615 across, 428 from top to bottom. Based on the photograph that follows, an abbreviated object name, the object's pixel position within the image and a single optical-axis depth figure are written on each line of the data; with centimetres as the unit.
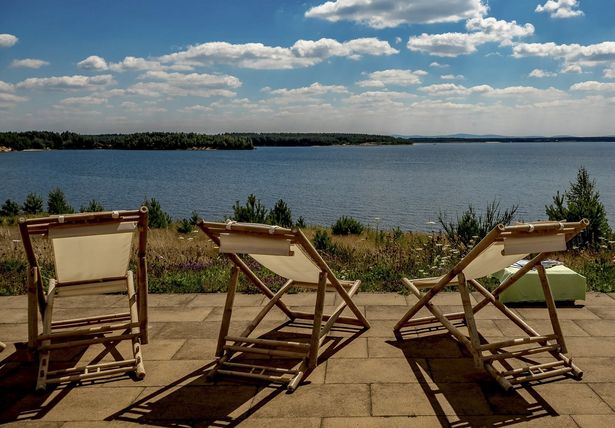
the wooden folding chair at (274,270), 360
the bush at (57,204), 2138
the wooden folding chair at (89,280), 368
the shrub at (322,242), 987
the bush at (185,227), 1565
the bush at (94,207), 1951
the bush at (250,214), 1394
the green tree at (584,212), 1036
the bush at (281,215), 1513
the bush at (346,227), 1546
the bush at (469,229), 1025
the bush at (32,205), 2231
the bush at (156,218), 1722
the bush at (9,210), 2224
